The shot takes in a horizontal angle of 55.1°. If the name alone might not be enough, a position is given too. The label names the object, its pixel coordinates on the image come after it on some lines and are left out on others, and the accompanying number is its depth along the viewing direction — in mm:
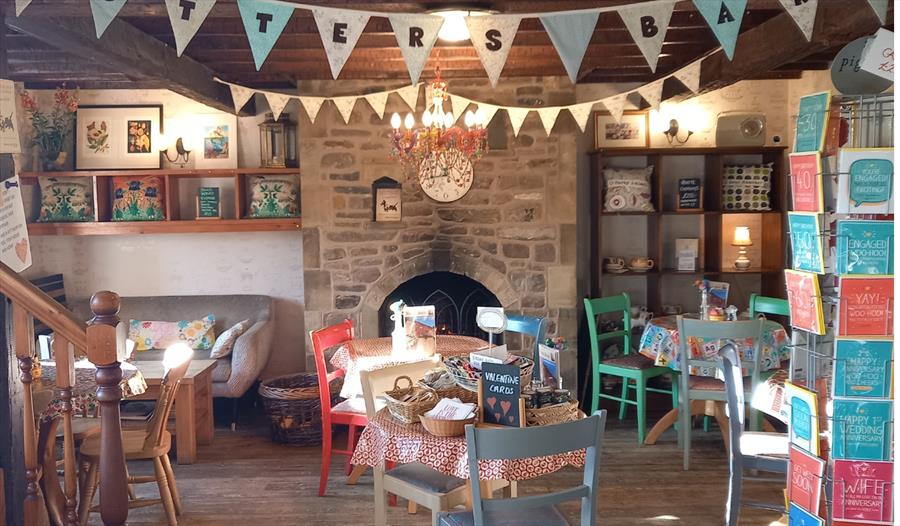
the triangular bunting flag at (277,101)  5345
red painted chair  4520
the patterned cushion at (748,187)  6480
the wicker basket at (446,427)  3023
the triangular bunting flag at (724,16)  3545
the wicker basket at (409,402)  3212
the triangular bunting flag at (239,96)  5406
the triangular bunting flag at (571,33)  3777
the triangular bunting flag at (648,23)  3742
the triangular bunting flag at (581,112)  5645
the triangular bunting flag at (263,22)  3586
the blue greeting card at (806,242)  2572
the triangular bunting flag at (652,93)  5252
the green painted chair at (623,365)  5555
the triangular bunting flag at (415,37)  3791
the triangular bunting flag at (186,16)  3518
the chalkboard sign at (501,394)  2975
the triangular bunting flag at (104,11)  3402
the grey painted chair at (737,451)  3545
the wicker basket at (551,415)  3137
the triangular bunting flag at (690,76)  4938
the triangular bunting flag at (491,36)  3910
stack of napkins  3084
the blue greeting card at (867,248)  2482
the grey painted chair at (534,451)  2598
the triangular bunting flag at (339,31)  3703
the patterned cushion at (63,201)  6477
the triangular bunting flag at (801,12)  3500
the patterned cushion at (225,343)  6047
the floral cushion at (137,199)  6492
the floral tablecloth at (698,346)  5152
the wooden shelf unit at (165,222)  6371
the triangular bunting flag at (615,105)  5550
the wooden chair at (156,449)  3947
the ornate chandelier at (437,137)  4902
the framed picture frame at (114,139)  6570
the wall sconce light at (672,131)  6461
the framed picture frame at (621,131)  6504
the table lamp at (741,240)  6566
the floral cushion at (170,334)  6363
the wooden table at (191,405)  5207
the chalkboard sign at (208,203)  6574
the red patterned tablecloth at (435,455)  2904
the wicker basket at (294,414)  5488
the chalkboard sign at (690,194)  6488
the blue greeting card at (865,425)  2525
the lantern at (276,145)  6512
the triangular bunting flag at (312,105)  5611
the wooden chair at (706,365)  4711
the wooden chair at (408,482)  3248
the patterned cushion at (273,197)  6512
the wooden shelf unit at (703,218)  6438
